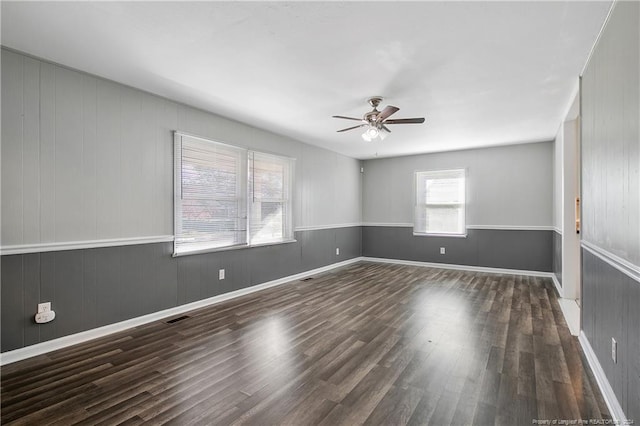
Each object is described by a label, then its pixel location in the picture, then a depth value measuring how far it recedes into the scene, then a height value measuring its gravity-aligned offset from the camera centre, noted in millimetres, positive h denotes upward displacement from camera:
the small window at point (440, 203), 6445 +217
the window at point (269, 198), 4629 +231
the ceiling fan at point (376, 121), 3424 +1060
